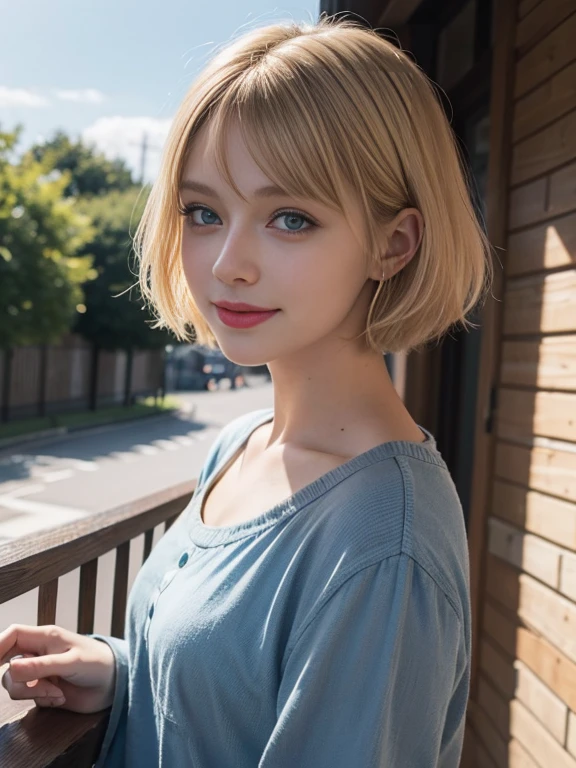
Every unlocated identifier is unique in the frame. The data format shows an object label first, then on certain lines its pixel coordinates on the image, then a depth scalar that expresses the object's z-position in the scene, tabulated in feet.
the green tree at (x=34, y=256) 30.22
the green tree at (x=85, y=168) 67.31
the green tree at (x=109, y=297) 49.47
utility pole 69.89
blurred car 71.67
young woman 1.81
